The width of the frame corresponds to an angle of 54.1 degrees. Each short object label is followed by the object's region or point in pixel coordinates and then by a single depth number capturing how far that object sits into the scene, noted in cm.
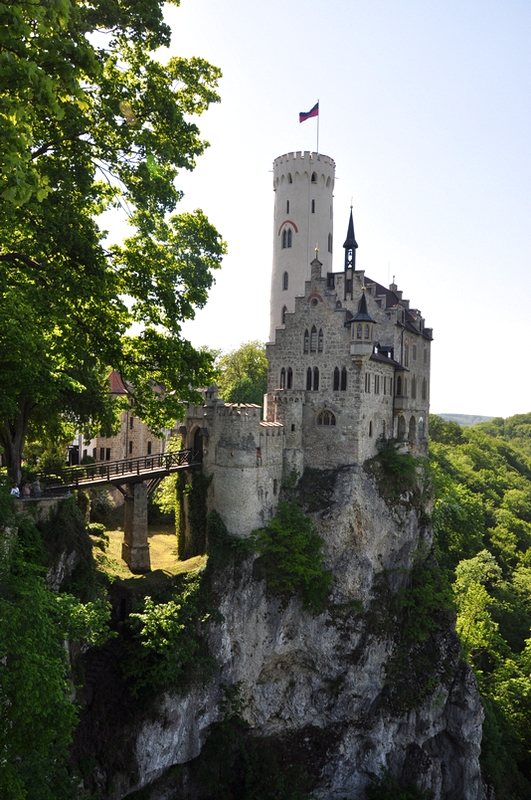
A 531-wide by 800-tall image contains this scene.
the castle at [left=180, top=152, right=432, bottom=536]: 3195
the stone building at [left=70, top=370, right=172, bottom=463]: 5106
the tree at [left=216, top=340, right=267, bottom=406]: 5609
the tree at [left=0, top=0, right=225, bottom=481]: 1270
